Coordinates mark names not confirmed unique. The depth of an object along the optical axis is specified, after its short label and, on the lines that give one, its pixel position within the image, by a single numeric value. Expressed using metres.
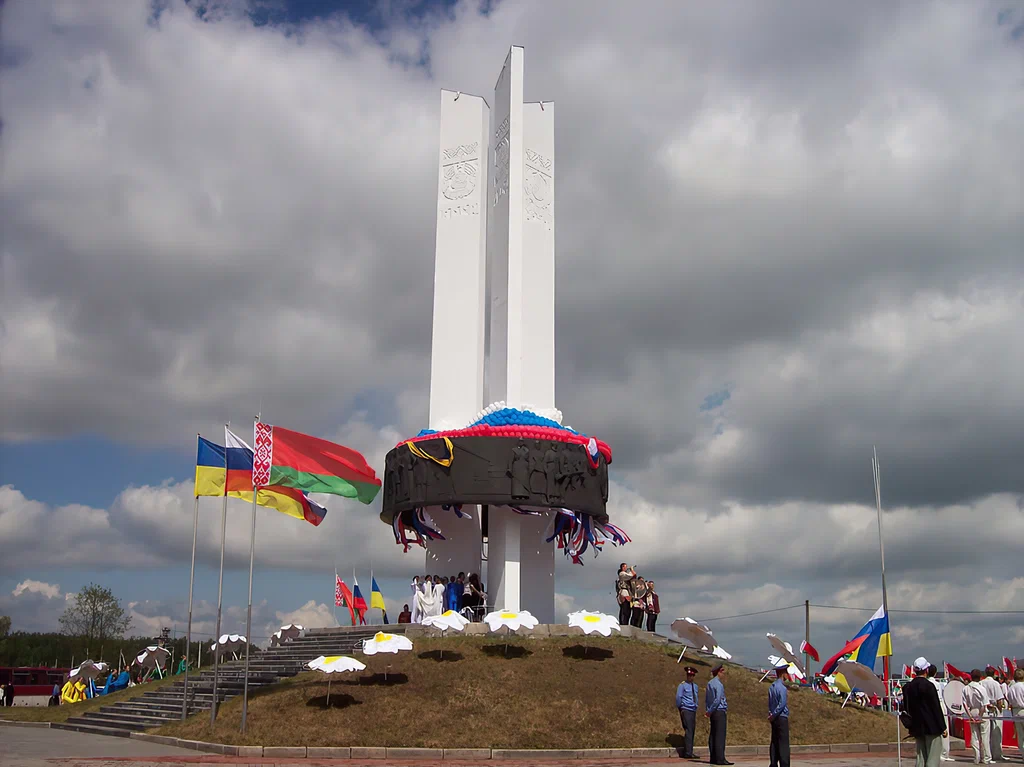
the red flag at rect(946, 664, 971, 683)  21.70
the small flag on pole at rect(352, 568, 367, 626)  38.56
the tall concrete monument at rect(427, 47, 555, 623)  31.08
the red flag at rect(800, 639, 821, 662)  31.23
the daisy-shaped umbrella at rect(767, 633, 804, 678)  23.58
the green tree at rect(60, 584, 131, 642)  64.81
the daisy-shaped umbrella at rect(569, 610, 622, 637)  23.20
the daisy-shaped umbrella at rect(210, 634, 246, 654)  32.22
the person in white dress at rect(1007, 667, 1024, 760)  17.23
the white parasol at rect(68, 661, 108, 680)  31.05
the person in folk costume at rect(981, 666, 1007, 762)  18.10
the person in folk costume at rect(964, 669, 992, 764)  17.31
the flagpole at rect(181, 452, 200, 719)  20.88
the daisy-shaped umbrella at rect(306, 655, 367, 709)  18.92
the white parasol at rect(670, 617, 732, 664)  23.74
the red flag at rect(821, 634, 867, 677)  24.23
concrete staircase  22.22
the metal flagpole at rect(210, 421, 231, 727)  19.15
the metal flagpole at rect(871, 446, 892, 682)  15.90
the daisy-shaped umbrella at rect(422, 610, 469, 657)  23.08
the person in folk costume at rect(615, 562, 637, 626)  27.80
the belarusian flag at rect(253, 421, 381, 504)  20.02
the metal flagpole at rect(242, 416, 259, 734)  18.44
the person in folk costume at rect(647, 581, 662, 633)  27.64
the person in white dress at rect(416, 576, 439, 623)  28.56
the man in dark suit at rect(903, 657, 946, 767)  12.77
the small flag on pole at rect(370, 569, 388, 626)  38.41
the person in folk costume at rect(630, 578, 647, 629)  27.69
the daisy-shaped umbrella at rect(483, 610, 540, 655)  22.69
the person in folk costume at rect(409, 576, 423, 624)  28.91
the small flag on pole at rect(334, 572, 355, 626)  38.59
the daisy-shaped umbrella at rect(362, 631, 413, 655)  20.25
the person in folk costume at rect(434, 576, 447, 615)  28.67
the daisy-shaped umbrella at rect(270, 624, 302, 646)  28.65
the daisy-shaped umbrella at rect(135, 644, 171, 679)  33.25
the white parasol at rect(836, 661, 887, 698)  19.95
